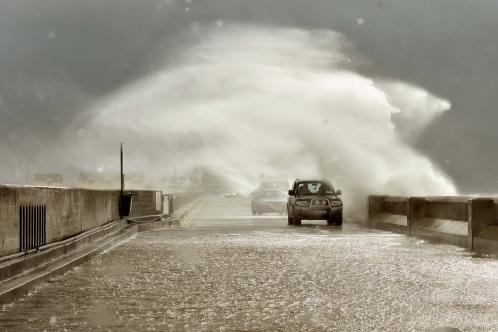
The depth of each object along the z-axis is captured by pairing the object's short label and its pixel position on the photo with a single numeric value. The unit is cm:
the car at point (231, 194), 17356
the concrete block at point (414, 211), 2648
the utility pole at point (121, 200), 3175
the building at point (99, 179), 15700
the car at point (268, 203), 4619
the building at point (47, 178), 17650
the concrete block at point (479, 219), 2048
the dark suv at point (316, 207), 3234
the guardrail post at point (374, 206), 3228
